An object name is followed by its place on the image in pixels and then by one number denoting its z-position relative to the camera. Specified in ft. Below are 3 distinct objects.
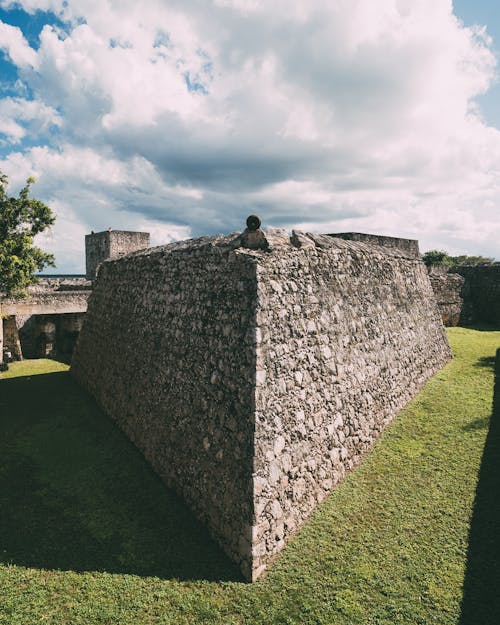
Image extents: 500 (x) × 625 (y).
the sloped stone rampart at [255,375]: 15.60
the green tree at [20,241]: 46.29
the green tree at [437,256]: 178.43
